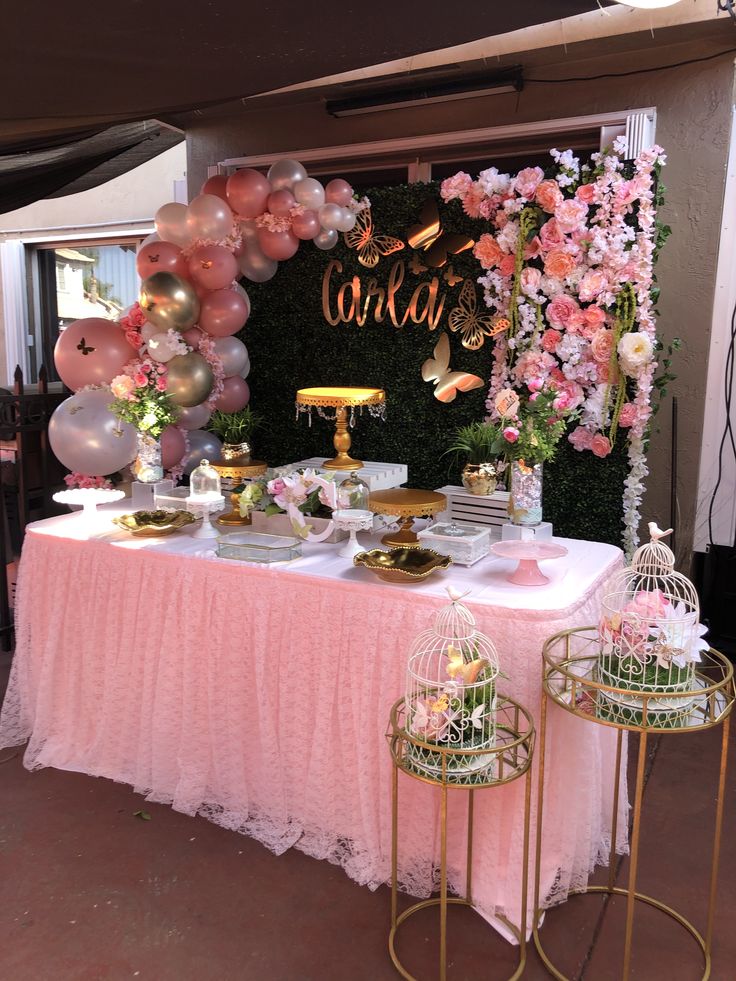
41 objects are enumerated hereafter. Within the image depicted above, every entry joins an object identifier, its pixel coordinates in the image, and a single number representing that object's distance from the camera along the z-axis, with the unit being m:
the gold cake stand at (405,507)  2.48
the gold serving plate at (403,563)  2.29
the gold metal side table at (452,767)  1.76
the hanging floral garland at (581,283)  3.46
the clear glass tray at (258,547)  2.55
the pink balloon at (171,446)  3.75
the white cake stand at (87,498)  3.02
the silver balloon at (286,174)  3.89
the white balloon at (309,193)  3.87
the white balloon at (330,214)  3.94
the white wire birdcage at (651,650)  1.76
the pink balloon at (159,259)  3.82
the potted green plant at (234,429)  3.36
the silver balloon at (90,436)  3.29
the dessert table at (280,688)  2.13
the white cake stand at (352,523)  2.60
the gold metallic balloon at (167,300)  3.59
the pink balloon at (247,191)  3.86
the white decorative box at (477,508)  2.95
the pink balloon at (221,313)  3.90
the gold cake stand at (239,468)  3.22
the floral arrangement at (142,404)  3.09
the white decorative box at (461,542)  2.49
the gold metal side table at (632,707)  1.70
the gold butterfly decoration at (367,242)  4.02
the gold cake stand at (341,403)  3.27
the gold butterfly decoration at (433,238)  3.87
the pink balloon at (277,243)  3.99
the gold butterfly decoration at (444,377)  3.90
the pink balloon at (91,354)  3.70
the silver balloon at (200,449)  3.93
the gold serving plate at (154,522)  2.84
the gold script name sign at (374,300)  3.96
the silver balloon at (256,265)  4.13
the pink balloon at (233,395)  4.17
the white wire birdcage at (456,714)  1.81
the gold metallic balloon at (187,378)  3.63
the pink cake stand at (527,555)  2.28
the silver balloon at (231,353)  4.03
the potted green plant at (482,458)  2.98
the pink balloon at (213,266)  3.81
